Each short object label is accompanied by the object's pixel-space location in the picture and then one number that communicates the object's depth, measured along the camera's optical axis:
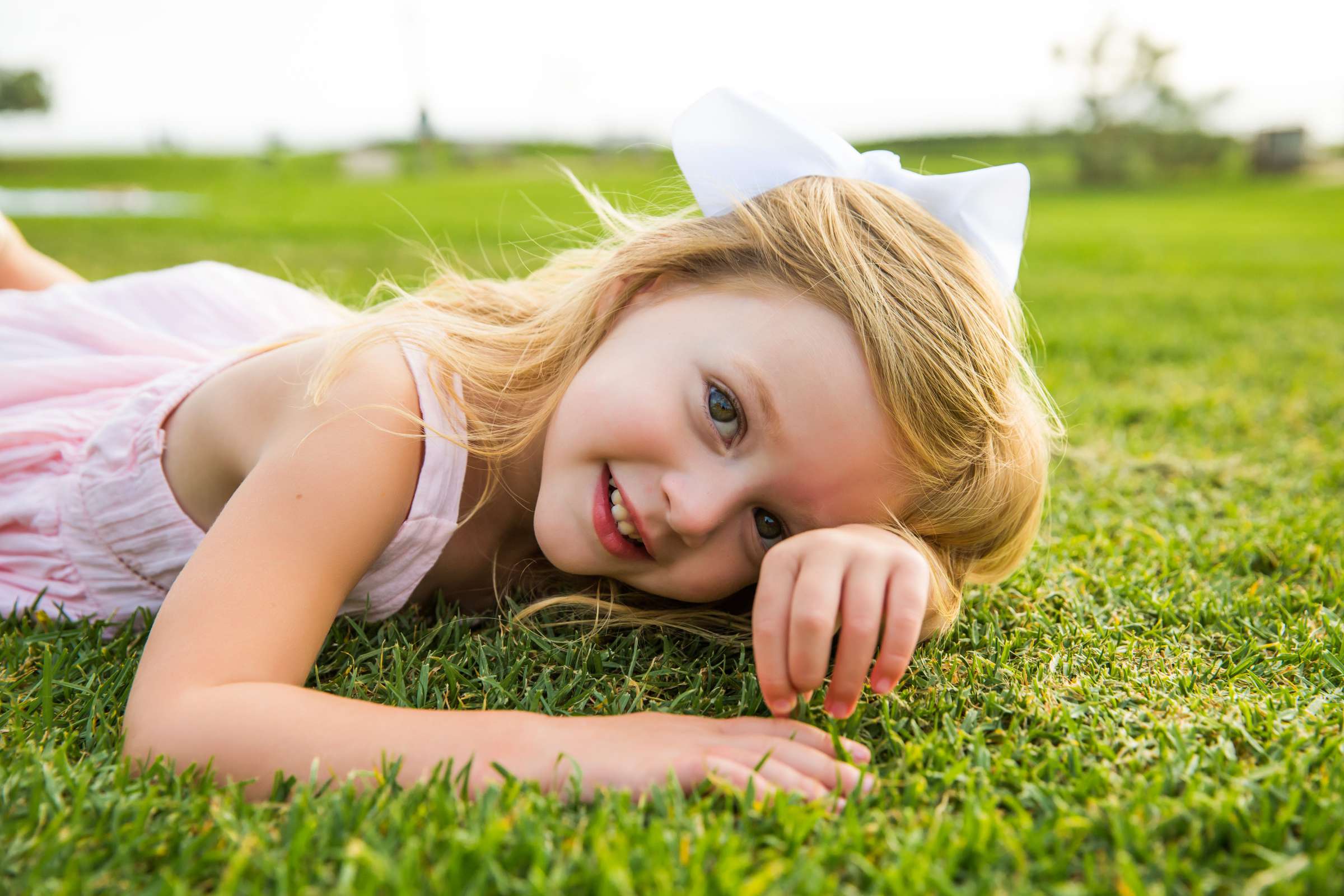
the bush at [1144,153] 31.66
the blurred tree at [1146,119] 33.03
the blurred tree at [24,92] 40.47
